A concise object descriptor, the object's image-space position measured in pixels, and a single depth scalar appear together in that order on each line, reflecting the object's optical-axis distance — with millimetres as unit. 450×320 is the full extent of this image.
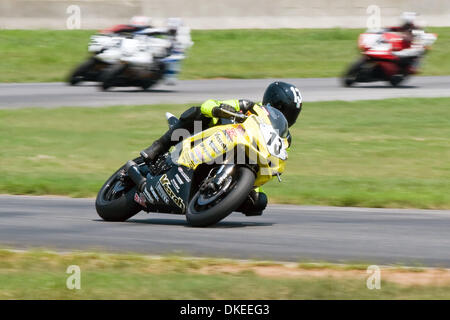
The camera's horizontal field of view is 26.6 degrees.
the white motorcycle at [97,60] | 23109
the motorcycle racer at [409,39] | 25000
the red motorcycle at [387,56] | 24703
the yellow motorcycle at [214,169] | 8500
